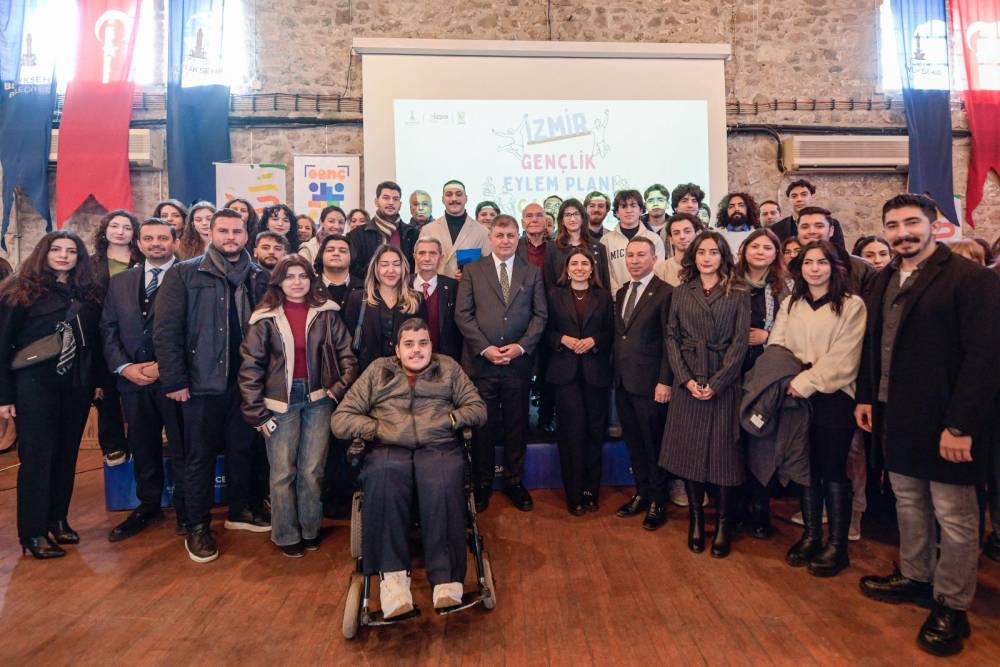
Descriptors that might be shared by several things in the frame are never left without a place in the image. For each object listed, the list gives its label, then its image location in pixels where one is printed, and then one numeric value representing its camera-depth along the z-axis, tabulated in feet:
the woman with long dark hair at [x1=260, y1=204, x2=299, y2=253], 13.65
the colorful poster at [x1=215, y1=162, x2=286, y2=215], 20.10
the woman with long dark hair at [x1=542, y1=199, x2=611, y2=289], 11.91
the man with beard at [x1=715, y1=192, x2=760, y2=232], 13.75
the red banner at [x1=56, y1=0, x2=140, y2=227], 19.76
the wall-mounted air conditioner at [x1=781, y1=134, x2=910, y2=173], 21.29
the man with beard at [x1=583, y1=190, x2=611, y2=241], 14.15
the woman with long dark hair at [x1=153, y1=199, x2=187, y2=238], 12.16
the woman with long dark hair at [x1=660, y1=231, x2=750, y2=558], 8.98
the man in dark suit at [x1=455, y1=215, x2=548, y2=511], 10.80
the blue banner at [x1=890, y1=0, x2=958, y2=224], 21.36
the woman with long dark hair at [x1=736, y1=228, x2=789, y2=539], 9.36
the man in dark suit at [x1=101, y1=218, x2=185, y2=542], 9.64
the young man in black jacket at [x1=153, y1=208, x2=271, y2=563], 9.09
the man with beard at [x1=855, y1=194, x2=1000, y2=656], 6.57
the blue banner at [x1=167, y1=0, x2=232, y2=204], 19.75
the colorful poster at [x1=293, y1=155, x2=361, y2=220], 20.59
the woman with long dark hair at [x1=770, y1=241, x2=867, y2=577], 8.14
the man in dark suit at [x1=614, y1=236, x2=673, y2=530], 10.18
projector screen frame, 19.86
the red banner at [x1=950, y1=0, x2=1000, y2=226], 21.48
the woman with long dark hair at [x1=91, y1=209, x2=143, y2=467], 10.25
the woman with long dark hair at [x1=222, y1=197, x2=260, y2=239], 12.85
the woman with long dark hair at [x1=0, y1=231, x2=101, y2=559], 8.91
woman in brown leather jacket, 8.89
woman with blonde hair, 9.91
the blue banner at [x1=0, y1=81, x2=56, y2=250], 19.57
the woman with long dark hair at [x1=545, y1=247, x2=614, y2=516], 10.66
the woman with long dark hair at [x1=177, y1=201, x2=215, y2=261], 11.01
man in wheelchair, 7.34
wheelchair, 6.95
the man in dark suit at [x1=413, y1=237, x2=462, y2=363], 10.77
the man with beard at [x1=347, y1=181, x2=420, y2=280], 13.53
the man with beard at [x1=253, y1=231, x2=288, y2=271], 11.35
